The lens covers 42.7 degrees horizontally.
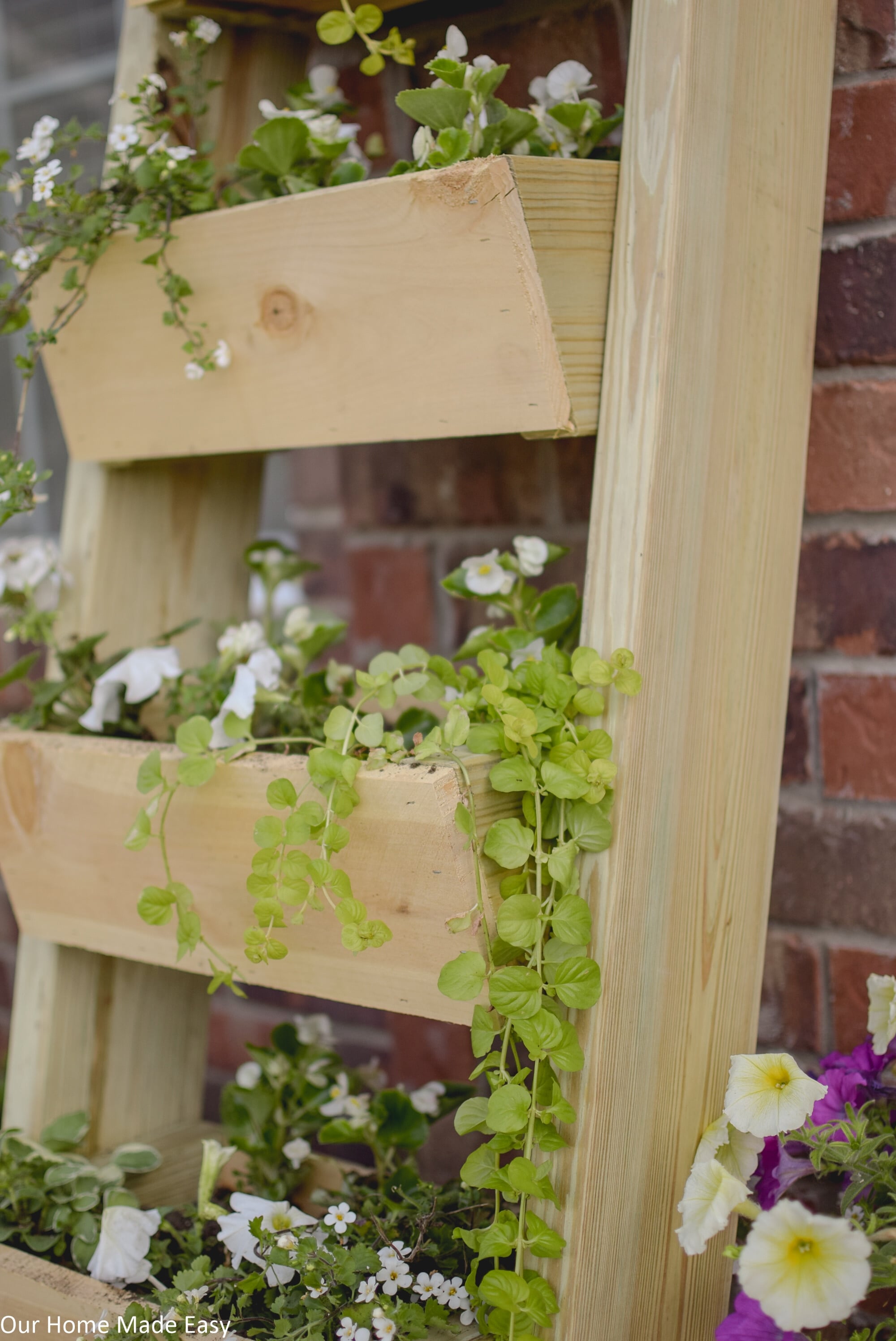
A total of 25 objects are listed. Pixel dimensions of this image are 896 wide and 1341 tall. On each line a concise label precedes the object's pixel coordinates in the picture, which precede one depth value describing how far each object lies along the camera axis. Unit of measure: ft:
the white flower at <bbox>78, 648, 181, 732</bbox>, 2.95
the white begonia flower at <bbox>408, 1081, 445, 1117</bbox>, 3.10
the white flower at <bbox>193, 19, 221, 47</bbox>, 2.90
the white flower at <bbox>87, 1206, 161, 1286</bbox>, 2.63
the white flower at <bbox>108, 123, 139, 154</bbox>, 2.77
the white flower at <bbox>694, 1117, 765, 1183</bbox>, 2.36
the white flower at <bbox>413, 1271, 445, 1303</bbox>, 2.37
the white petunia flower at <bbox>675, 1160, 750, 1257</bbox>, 2.09
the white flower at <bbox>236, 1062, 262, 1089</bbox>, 3.35
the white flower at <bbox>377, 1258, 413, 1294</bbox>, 2.37
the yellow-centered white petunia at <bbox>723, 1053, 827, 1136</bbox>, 2.17
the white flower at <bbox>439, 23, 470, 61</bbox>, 2.42
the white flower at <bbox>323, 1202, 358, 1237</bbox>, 2.49
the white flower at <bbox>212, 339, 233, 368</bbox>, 2.76
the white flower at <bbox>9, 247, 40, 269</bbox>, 2.81
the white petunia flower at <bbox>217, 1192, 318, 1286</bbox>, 2.58
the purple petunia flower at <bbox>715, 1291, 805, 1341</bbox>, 2.02
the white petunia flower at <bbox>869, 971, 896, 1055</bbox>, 2.44
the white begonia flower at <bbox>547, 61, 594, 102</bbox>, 2.64
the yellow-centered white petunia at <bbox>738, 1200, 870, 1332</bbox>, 1.83
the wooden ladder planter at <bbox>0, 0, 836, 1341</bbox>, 2.24
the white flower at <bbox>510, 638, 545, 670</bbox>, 2.61
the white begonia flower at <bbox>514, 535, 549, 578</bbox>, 2.75
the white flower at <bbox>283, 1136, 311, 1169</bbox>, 3.08
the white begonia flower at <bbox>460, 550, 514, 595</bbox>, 2.74
